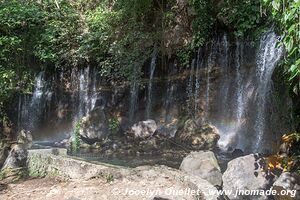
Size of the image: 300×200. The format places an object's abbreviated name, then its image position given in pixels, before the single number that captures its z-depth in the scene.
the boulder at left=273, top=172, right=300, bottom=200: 4.42
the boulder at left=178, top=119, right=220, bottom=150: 9.60
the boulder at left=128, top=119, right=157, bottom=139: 10.57
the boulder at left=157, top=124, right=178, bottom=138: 10.67
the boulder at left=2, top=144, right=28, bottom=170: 7.16
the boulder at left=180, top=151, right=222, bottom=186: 5.67
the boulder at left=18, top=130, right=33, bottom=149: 11.80
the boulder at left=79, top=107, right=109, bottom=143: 11.01
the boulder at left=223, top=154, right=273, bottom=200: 4.97
